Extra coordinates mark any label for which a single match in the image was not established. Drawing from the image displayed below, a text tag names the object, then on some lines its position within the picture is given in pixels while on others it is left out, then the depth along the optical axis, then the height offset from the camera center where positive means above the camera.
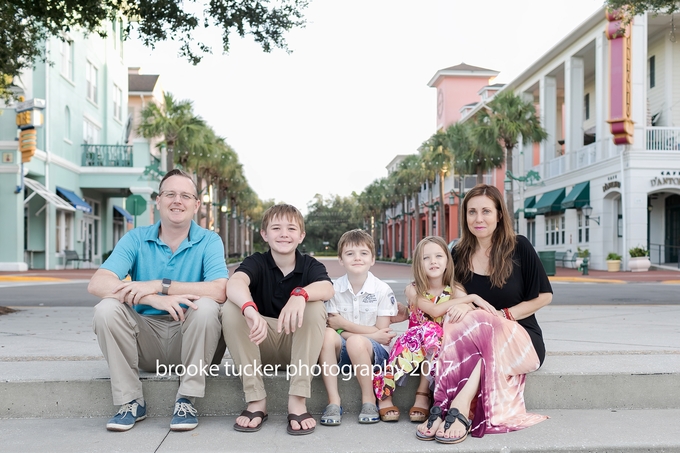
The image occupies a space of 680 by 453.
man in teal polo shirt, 3.63 -0.41
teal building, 24.41 +3.04
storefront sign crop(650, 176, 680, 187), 25.95 +2.16
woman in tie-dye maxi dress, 3.55 -0.61
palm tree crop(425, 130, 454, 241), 41.51 +5.18
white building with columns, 26.12 +4.04
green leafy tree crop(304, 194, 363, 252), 110.56 +1.85
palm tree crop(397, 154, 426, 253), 49.97 +4.74
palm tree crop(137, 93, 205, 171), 28.58 +5.16
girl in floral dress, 3.82 -0.60
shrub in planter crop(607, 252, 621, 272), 26.88 -1.25
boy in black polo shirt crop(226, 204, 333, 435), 3.61 -0.49
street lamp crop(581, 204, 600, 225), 29.38 +1.02
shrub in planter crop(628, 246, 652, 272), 25.81 -1.08
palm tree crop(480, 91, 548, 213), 29.17 +5.23
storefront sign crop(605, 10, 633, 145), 25.62 +6.08
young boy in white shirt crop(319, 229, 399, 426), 3.84 -0.59
